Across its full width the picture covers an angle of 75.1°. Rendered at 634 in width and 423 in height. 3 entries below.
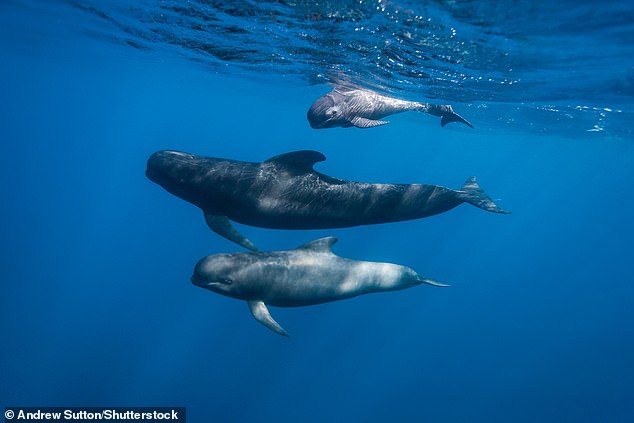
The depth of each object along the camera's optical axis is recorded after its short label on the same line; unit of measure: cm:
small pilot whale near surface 1049
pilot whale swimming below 813
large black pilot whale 859
